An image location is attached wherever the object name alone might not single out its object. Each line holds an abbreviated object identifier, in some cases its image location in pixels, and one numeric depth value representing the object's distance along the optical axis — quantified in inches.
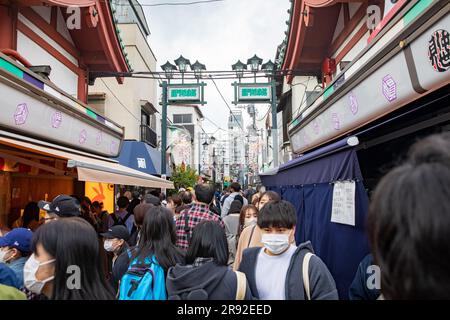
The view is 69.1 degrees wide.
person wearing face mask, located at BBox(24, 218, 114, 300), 83.7
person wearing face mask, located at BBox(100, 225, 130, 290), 161.9
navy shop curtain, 144.8
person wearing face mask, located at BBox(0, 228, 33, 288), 125.6
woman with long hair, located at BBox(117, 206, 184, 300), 111.1
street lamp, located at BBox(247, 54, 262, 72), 534.9
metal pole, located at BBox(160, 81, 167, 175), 601.9
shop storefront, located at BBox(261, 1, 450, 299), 132.3
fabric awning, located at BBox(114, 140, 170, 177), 585.2
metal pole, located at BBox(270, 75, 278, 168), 552.1
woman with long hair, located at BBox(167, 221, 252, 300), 94.4
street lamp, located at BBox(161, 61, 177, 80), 549.3
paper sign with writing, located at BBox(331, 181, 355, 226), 144.7
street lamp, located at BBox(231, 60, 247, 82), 522.9
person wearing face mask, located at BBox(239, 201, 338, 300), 99.7
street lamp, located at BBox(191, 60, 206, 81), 537.6
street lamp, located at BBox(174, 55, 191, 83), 547.2
